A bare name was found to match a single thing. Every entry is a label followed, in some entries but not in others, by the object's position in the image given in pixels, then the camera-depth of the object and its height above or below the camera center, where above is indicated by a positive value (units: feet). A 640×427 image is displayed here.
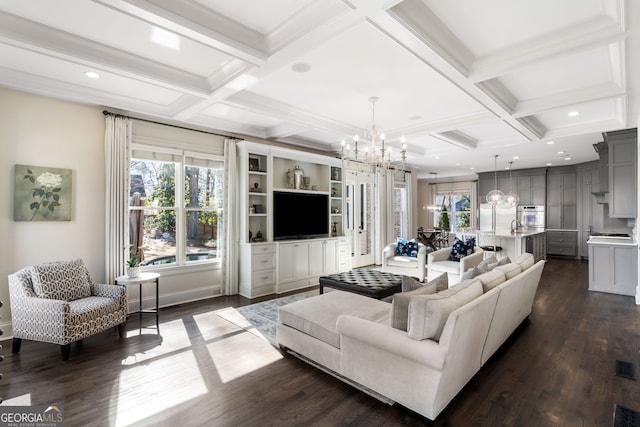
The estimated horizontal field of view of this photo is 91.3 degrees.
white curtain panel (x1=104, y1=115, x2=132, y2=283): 13.46 +0.83
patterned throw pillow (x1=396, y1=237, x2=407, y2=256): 20.74 -2.27
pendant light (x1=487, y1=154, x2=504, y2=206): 25.84 +1.32
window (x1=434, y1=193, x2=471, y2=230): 37.82 +0.11
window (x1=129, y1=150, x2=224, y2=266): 14.87 +0.23
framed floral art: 11.63 +0.71
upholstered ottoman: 12.89 -3.13
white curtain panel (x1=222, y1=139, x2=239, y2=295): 17.29 -0.51
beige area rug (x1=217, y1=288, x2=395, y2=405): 9.73 -4.62
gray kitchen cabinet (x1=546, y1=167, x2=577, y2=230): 29.73 +1.28
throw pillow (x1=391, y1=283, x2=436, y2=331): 7.47 -2.38
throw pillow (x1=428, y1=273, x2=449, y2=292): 8.93 -2.05
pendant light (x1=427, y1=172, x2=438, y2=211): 38.81 +2.51
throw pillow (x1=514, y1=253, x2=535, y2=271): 11.76 -1.92
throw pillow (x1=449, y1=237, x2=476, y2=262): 18.57 -2.26
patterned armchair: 9.72 -3.14
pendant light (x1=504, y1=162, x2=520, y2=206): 26.61 +1.18
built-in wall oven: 31.45 -0.43
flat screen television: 18.77 -0.20
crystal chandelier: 12.49 +2.43
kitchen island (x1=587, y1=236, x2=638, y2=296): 16.93 -3.01
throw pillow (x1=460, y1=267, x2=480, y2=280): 10.98 -2.19
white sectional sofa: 6.73 -3.16
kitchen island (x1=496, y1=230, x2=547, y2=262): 23.10 -2.44
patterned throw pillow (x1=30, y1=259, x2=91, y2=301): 10.49 -2.41
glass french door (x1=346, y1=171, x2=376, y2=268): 25.63 -0.34
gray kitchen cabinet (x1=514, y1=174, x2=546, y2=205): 31.30 +2.33
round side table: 12.10 -2.65
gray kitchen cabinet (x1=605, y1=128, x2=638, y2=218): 16.94 +2.23
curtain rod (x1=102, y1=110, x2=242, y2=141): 13.48 +4.27
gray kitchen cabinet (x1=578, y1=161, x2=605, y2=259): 27.94 +0.53
